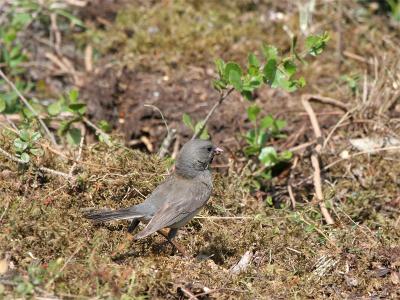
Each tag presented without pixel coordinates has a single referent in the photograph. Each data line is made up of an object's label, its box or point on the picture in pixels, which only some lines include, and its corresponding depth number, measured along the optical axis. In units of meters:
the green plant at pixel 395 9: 18.64
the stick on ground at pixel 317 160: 12.83
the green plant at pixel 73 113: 13.73
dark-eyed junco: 10.45
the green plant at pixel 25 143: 11.32
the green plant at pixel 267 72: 12.60
